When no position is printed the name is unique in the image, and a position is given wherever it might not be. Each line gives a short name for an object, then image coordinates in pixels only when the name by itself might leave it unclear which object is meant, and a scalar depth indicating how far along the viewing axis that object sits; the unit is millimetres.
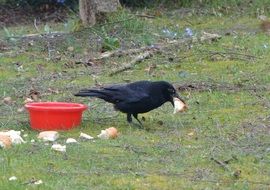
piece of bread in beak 16961
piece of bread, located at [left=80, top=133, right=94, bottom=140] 14940
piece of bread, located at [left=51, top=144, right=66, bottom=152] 13703
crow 16062
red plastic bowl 15516
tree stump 28219
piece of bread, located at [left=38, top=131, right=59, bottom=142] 14641
